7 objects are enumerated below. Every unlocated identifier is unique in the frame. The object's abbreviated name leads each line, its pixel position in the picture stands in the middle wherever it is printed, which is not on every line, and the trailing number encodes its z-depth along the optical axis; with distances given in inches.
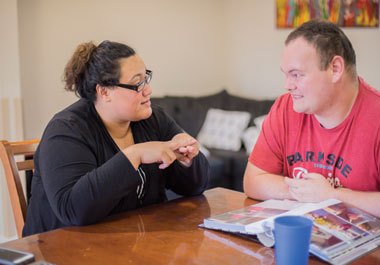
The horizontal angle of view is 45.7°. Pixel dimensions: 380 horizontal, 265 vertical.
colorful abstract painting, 141.8
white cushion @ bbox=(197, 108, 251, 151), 151.0
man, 59.6
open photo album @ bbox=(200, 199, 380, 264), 41.2
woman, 52.9
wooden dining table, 41.9
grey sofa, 141.5
